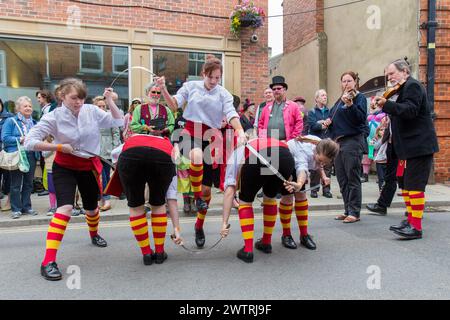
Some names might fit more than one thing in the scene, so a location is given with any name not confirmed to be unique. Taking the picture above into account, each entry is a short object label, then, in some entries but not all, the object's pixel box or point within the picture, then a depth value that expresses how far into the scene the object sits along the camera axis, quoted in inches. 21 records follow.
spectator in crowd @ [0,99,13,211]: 278.8
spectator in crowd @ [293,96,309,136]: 327.3
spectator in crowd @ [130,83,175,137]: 204.7
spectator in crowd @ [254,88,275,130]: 288.9
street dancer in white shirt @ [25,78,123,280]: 152.6
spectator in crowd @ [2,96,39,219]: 267.1
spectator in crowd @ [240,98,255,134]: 362.1
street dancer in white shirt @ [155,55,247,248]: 173.5
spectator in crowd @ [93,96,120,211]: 298.7
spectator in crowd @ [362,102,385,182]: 368.2
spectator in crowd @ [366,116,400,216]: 253.4
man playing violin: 196.1
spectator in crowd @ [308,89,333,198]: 301.0
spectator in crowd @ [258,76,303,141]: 246.2
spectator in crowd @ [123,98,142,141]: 244.4
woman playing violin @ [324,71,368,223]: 232.2
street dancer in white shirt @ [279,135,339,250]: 163.8
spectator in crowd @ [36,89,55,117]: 294.4
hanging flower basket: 399.9
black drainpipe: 379.6
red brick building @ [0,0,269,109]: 362.3
